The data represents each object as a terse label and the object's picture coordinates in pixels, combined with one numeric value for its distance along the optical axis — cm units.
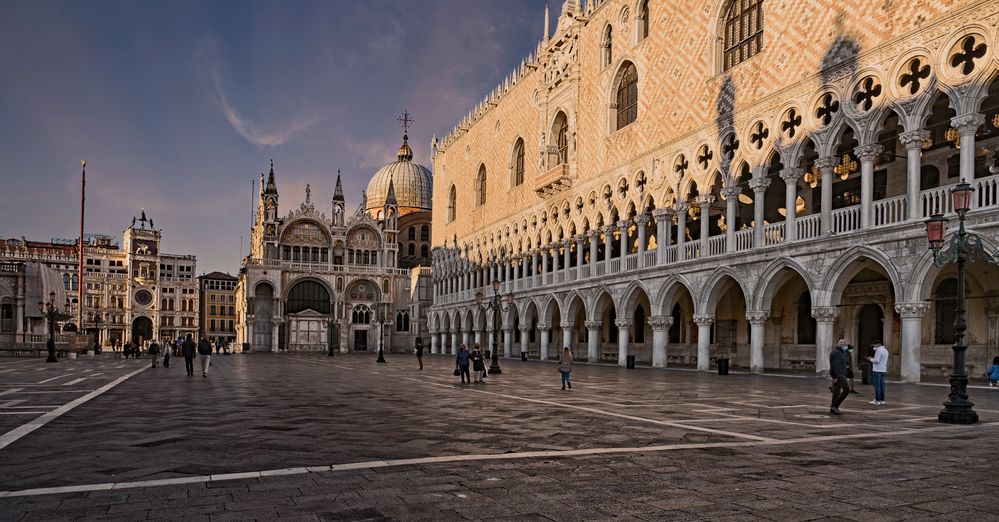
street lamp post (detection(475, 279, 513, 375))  2622
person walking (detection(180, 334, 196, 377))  2462
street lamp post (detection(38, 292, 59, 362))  3816
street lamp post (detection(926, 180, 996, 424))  1148
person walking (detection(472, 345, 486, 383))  2105
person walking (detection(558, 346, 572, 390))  1817
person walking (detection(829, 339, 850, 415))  1243
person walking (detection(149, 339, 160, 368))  3200
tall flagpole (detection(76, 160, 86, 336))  5481
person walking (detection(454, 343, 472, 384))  2056
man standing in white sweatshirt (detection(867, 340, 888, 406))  1452
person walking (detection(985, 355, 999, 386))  1909
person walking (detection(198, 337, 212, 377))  2477
